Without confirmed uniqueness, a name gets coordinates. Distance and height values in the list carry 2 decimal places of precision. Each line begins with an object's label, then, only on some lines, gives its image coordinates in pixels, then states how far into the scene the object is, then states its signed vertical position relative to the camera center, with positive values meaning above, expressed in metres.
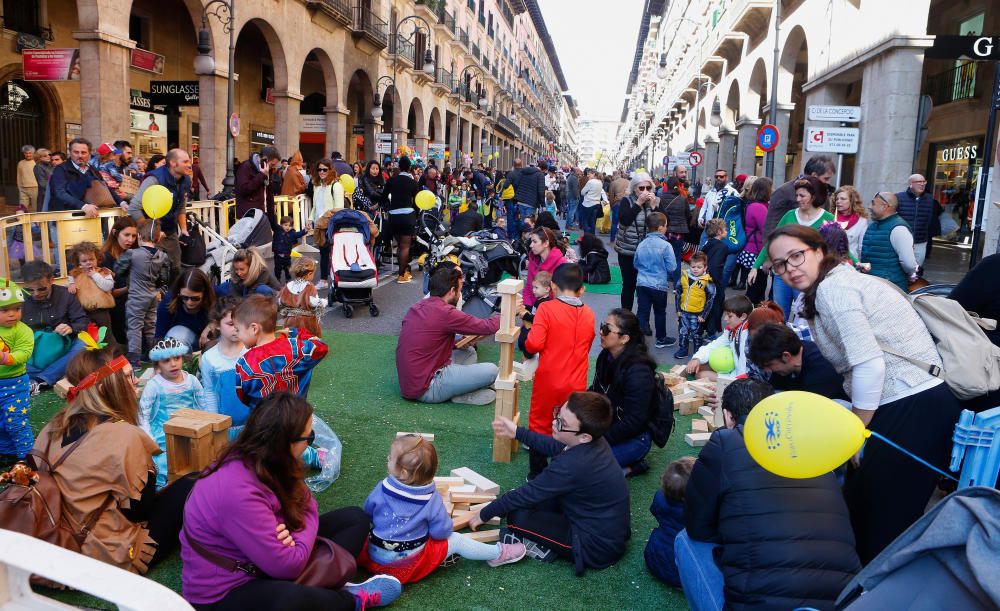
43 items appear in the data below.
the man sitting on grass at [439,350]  6.14 -1.29
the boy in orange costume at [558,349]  4.93 -0.98
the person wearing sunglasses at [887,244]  7.10 -0.23
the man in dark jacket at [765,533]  2.68 -1.21
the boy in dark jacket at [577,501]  3.63 -1.52
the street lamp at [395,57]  28.22 +6.07
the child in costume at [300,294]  7.02 -0.99
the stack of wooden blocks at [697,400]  5.61 -1.63
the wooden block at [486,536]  3.90 -1.80
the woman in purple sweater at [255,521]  2.73 -1.26
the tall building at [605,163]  175.73 +11.25
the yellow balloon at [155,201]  7.21 -0.15
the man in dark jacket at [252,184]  11.19 +0.09
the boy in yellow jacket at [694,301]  8.00 -0.99
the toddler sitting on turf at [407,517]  3.44 -1.54
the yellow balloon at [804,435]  2.40 -0.72
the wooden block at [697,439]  5.56 -1.74
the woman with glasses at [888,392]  3.01 -0.71
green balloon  5.74 -1.17
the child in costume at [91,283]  6.52 -0.91
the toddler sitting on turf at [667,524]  3.60 -1.57
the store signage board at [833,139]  13.55 +1.49
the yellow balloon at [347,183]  12.63 +0.21
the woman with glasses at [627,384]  4.64 -1.13
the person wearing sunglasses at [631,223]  9.40 -0.20
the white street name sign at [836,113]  14.17 +2.07
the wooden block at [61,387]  5.09 -1.46
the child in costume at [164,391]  4.44 -1.28
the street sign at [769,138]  15.27 +1.64
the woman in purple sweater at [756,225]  9.70 -0.14
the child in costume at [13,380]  4.56 -1.27
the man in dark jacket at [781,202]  7.82 +0.15
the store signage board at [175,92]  17.95 +2.35
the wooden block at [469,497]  4.27 -1.74
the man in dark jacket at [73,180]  8.63 +0.02
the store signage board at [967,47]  9.49 +2.36
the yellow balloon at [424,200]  12.12 -0.02
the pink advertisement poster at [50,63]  13.95 +2.25
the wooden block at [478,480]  4.41 -1.73
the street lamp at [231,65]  14.18 +2.60
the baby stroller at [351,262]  9.30 -0.86
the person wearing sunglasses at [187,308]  6.26 -1.06
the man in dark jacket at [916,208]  11.22 +0.22
